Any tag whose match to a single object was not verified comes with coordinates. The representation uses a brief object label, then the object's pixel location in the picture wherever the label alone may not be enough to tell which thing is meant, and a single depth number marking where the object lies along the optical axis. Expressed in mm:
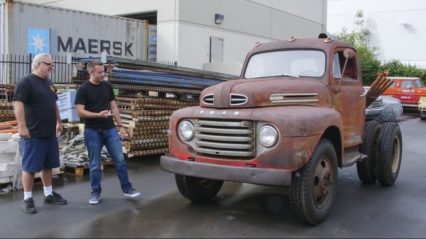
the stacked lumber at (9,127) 8656
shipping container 14414
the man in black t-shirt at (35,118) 6152
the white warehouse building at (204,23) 16281
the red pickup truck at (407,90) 22562
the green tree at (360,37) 38488
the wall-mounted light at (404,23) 40722
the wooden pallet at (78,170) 8625
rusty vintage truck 5453
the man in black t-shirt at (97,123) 6574
